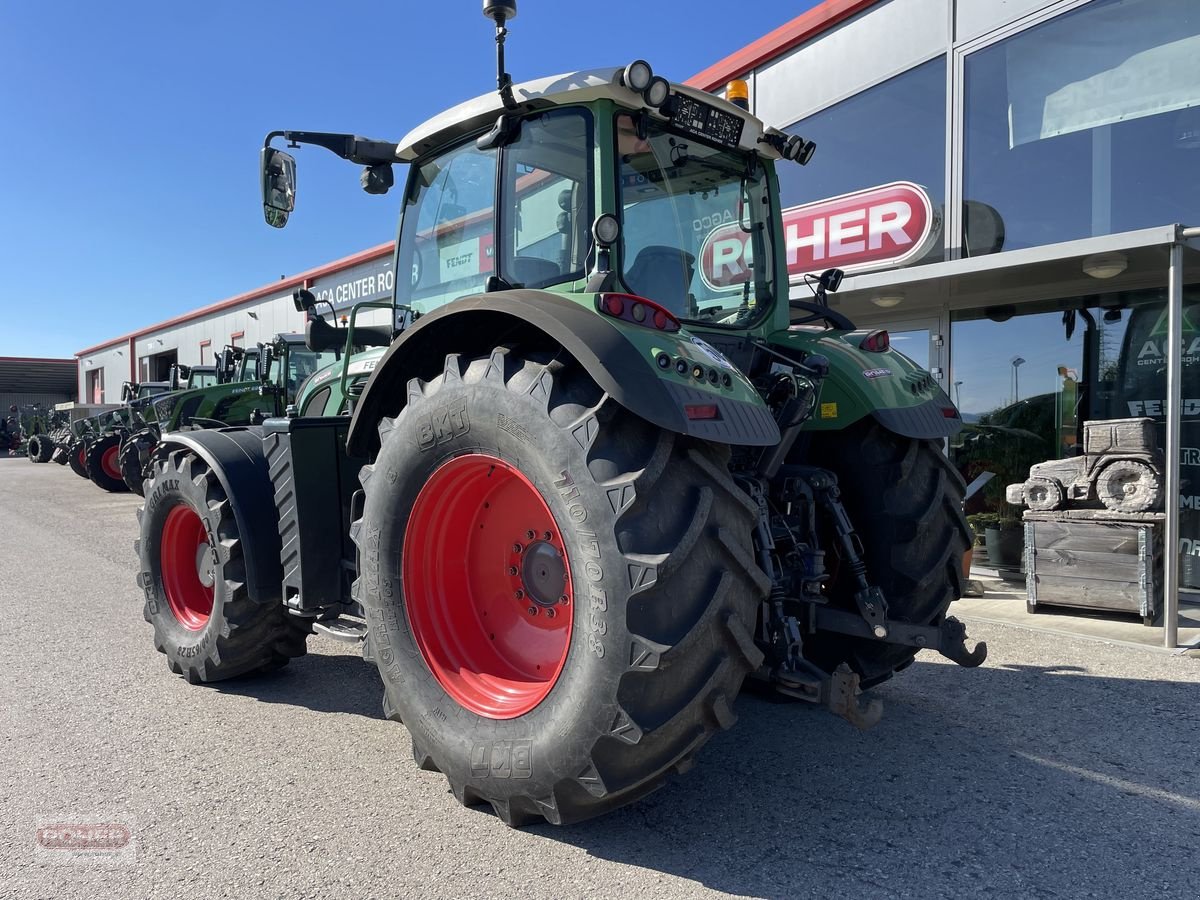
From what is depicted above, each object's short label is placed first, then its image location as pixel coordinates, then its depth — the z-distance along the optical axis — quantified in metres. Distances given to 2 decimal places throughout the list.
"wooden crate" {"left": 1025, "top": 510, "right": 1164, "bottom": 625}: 5.28
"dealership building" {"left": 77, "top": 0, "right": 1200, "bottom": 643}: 5.82
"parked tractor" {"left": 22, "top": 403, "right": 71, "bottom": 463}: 24.09
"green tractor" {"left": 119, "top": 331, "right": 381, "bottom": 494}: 12.34
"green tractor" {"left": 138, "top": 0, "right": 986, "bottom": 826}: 2.22
